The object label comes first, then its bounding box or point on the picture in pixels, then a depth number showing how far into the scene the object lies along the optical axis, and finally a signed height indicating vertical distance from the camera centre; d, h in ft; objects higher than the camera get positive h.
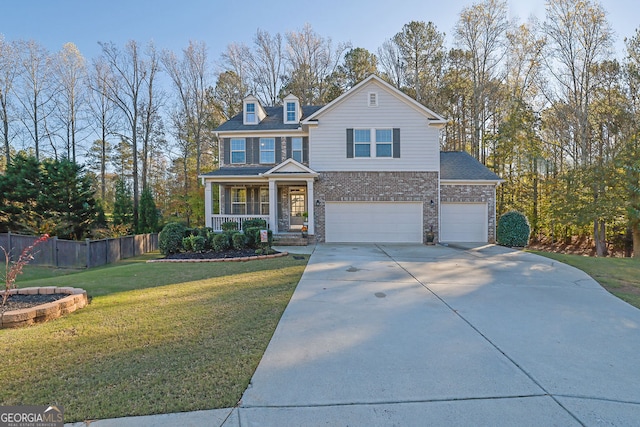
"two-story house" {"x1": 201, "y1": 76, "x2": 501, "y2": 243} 44.96 +4.36
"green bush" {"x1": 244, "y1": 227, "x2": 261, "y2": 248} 36.22 -3.34
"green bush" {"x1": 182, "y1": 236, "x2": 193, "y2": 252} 36.40 -4.14
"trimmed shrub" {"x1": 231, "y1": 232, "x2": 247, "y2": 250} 35.81 -3.68
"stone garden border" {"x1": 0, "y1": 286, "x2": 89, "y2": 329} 13.66 -4.79
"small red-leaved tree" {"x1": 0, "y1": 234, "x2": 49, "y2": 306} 14.50 -3.10
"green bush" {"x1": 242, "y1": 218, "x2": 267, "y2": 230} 43.45 -2.09
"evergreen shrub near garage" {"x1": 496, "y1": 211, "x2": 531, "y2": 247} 42.68 -3.30
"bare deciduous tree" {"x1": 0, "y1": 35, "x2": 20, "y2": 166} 65.46 +29.54
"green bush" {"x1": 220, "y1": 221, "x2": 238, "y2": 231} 44.06 -2.42
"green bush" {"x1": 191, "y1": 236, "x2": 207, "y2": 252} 35.63 -3.95
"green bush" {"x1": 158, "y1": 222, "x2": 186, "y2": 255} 36.76 -3.67
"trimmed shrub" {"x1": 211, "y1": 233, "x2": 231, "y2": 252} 35.63 -3.88
